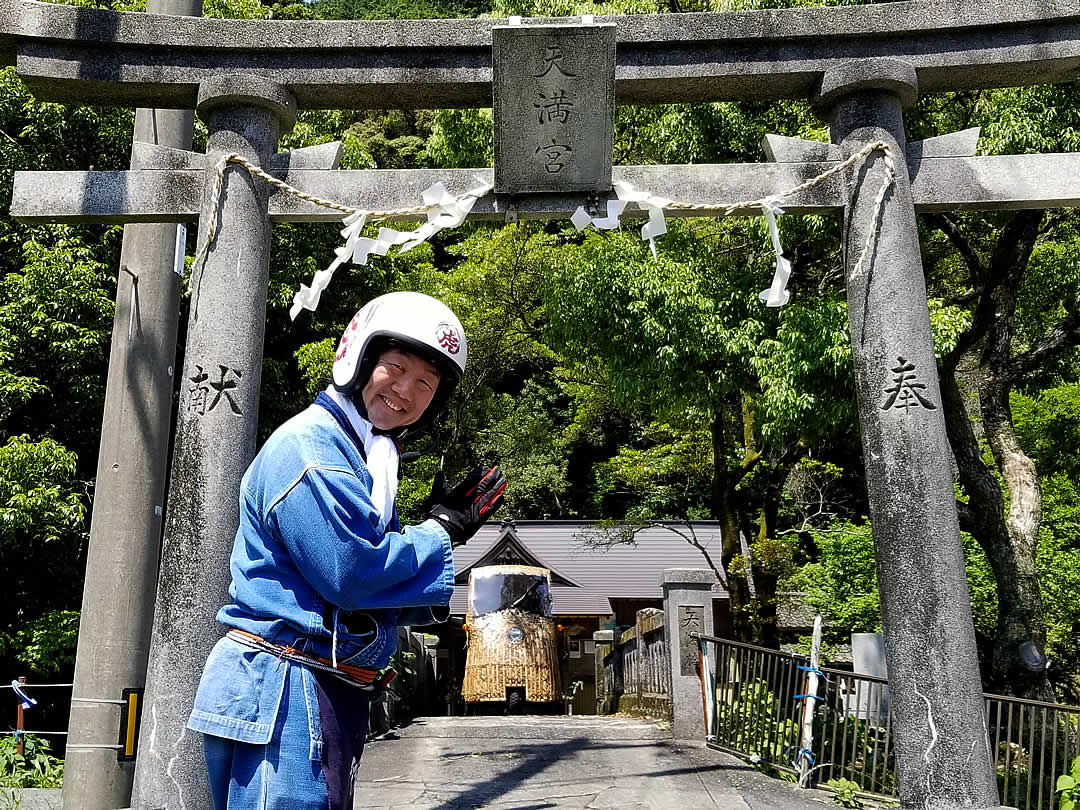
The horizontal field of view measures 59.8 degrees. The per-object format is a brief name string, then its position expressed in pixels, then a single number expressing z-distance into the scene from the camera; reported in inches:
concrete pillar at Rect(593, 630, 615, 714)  688.4
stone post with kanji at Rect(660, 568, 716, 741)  393.4
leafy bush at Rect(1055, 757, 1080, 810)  199.8
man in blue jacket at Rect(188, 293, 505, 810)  90.8
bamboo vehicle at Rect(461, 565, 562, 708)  695.1
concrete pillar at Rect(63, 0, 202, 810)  225.6
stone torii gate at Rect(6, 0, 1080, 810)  194.5
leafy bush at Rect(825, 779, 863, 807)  288.0
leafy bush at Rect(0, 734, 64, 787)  260.8
